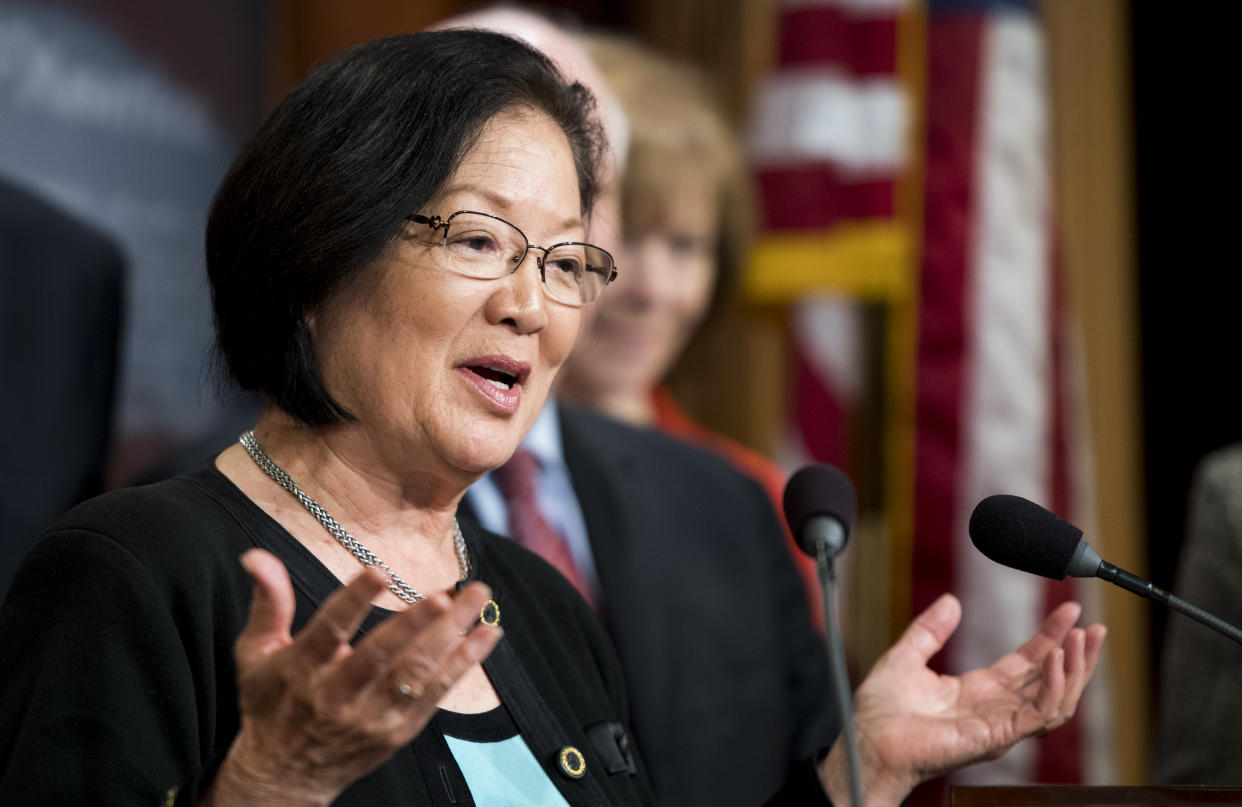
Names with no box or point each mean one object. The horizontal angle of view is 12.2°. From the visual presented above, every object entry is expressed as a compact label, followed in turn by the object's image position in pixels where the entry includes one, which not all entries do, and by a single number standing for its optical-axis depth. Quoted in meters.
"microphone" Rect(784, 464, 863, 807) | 2.94
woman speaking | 2.90
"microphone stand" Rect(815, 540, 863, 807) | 2.89
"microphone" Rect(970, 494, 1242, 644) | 3.02
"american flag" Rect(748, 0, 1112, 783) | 4.77
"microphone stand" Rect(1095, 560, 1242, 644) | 3.00
